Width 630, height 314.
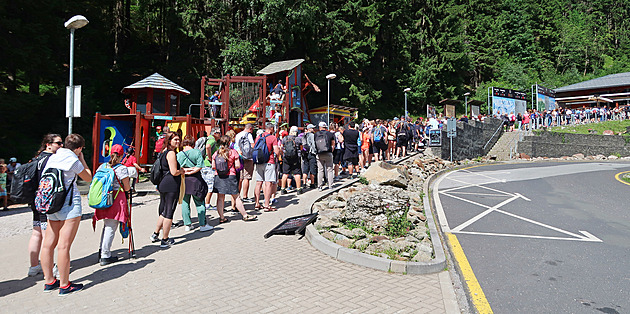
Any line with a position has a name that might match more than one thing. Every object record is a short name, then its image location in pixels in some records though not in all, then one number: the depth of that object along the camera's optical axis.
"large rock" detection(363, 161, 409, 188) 10.99
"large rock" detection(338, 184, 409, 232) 6.97
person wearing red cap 5.52
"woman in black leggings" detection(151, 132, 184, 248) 6.23
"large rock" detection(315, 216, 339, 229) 7.05
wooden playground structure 14.70
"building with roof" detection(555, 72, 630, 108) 52.09
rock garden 5.78
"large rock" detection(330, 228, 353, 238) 6.47
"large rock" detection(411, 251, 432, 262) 5.37
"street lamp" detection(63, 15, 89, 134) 9.59
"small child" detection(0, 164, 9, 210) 11.29
